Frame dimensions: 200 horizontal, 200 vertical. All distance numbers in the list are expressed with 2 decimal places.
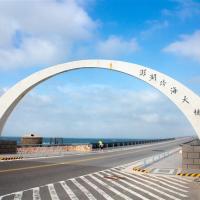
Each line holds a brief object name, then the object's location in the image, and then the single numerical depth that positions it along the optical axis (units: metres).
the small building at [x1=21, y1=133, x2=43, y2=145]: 24.76
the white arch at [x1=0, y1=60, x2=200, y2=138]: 14.00
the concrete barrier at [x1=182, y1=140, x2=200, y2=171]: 11.81
